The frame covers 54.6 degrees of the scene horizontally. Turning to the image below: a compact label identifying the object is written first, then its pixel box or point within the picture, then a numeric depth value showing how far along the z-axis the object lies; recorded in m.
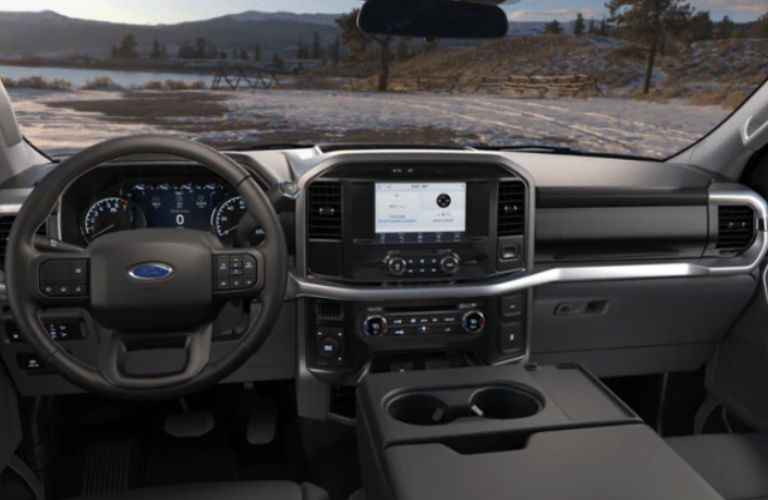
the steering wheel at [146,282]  1.73
